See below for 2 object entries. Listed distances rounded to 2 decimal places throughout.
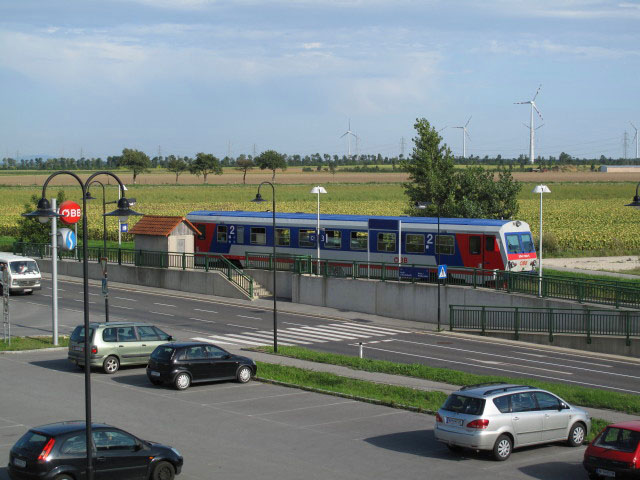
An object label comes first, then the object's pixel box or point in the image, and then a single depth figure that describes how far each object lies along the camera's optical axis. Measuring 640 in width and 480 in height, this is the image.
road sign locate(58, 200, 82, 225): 55.46
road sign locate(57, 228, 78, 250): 52.69
